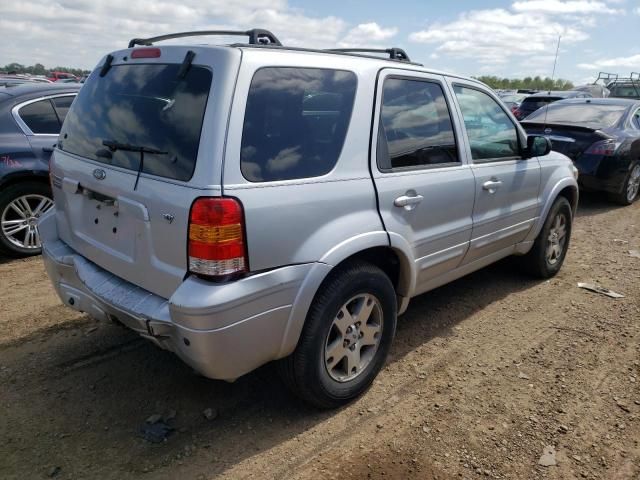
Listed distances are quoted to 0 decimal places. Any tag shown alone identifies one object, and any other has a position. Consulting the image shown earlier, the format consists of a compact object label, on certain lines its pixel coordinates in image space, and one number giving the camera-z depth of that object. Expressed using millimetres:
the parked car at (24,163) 5145
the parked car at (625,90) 19016
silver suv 2297
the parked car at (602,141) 7777
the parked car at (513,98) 18852
